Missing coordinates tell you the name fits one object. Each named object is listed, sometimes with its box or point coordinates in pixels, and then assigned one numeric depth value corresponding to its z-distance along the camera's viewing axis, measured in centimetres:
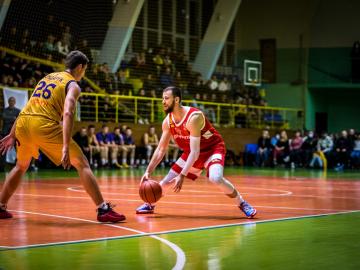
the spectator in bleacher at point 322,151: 2514
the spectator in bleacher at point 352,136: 2527
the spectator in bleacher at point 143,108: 2508
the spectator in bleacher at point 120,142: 2253
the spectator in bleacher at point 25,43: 2188
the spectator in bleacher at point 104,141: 2203
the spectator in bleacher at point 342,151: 2506
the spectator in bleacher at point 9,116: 1834
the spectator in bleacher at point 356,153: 2511
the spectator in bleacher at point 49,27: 2278
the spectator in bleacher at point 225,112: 2919
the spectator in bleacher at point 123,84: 2539
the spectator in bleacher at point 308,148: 2553
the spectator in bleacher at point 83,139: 2133
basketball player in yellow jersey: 739
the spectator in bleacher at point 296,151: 2573
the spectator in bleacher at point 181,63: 2884
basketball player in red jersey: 801
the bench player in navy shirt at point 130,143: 2288
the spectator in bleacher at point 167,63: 2789
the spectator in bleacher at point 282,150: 2608
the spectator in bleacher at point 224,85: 3016
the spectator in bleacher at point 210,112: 2752
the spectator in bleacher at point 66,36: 2283
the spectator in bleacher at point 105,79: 2445
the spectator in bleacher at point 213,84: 2956
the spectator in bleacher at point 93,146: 2162
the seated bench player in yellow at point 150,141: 2369
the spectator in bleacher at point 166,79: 2695
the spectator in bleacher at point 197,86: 2869
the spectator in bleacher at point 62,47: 2253
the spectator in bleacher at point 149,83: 2669
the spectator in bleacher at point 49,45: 2234
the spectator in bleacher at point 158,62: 2734
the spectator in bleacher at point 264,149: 2653
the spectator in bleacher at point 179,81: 2762
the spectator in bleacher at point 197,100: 2620
